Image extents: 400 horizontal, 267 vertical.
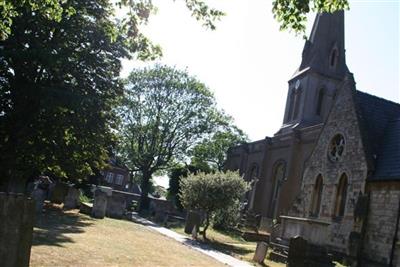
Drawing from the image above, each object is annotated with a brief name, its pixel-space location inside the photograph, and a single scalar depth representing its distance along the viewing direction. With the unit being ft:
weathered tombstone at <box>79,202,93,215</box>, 88.07
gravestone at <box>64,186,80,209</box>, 96.58
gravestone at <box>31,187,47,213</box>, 72.64
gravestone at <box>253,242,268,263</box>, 57.42
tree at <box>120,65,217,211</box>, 153.99
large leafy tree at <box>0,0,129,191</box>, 73.31
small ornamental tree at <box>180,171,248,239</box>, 81.46
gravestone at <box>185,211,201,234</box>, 86.63
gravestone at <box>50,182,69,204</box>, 106.32
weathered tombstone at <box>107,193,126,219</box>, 94.65
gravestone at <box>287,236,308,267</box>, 47.14
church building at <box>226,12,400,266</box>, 53.47
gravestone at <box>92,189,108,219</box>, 83.63
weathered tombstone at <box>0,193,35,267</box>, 24.20
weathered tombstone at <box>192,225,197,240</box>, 79.32
